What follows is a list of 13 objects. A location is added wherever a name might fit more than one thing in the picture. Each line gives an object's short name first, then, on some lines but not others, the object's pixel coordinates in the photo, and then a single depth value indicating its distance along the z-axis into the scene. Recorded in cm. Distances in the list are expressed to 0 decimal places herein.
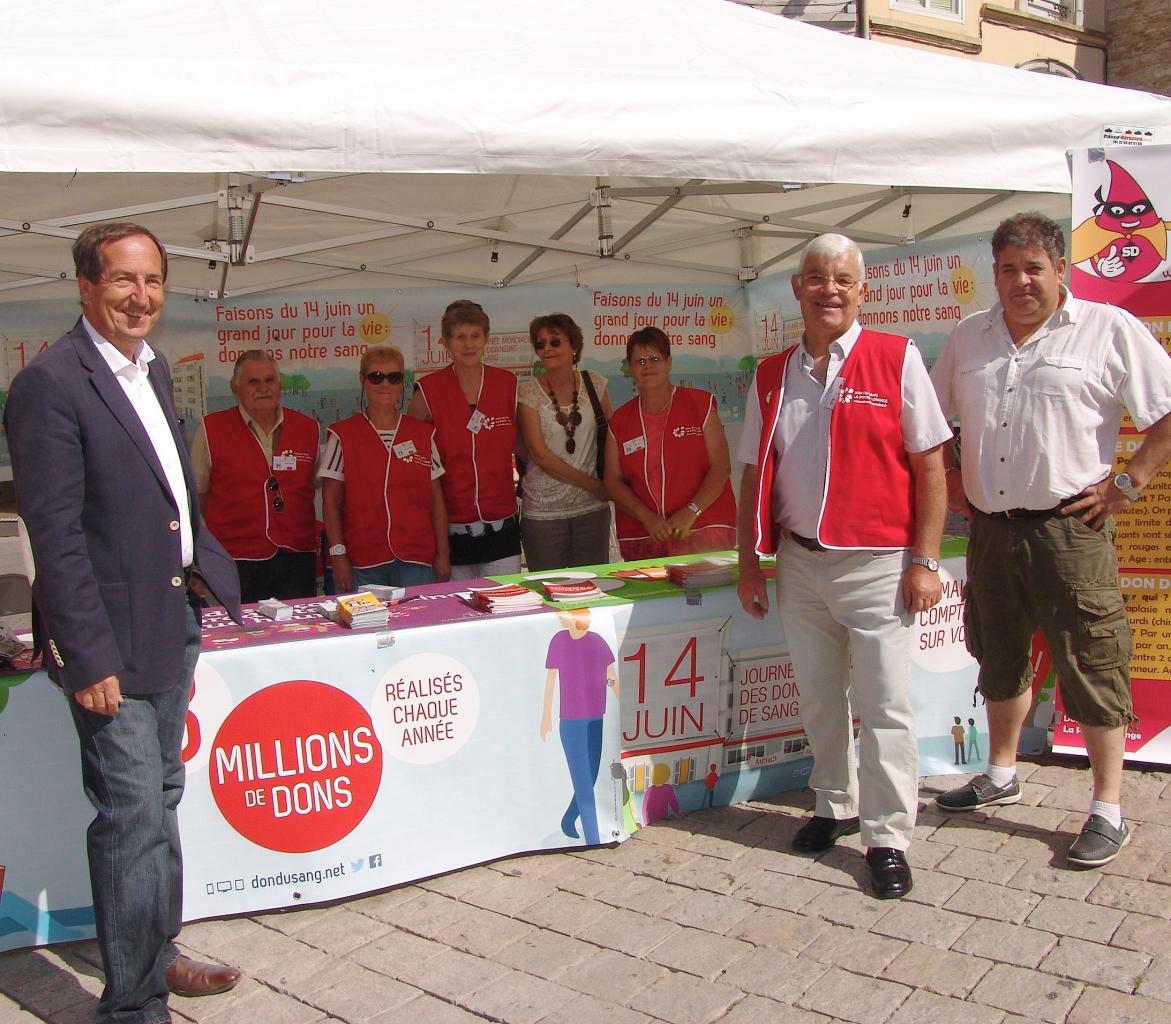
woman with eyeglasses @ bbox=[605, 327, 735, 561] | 441
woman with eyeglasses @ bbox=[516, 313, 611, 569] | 455
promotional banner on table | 273
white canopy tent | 263
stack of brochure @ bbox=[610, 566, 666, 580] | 362
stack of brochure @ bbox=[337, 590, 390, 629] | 302
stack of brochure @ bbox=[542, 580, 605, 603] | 329
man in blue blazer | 207
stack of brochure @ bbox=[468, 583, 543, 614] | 317
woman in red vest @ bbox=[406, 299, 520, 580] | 444
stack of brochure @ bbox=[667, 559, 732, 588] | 343
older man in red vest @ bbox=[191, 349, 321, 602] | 431
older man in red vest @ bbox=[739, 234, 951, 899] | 281
